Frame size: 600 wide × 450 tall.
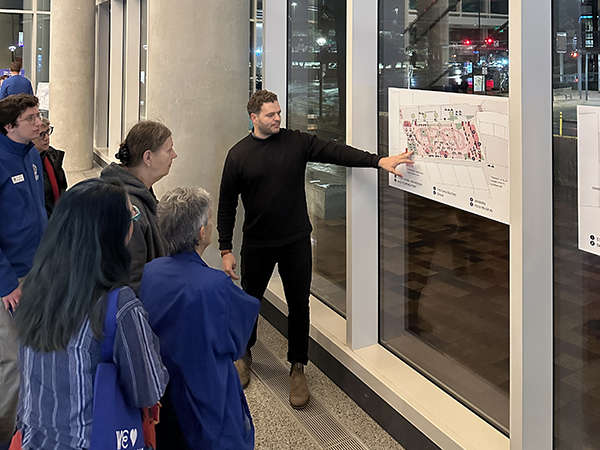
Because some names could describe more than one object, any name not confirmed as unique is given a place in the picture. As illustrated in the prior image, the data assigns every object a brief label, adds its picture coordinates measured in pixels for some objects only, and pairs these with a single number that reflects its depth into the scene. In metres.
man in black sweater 3.23
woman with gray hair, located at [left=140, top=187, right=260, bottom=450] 1.77
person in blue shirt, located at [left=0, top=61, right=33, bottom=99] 7.20
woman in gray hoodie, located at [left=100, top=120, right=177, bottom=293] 2.29
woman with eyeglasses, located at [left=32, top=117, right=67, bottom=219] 3.80
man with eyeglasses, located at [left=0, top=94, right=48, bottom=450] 2.73
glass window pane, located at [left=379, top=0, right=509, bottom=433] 2.46
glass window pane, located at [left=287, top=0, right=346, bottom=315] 3.75
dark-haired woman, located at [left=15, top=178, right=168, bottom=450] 1.38
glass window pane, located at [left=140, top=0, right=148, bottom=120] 8.85
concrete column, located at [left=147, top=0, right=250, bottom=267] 4.43
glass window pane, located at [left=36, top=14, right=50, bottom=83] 13.83
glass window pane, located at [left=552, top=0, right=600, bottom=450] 1.90
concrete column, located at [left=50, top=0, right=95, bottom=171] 10.73
